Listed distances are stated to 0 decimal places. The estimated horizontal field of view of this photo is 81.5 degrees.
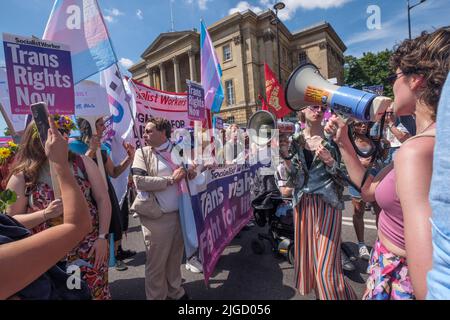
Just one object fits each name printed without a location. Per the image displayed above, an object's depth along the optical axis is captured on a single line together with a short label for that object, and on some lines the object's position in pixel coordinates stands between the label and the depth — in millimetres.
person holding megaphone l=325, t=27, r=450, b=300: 834
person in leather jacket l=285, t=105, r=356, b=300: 2113
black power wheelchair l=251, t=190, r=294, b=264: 3396
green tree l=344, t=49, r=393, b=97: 30828
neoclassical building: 30703
